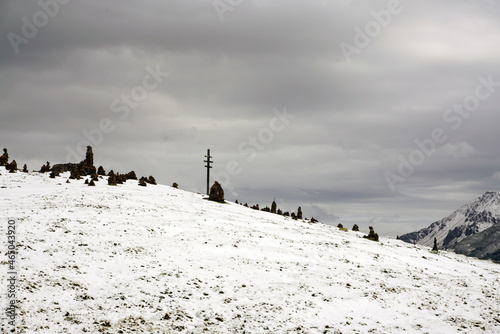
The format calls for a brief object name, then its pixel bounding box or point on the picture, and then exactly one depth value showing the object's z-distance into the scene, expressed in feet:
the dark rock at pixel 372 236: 157.91
